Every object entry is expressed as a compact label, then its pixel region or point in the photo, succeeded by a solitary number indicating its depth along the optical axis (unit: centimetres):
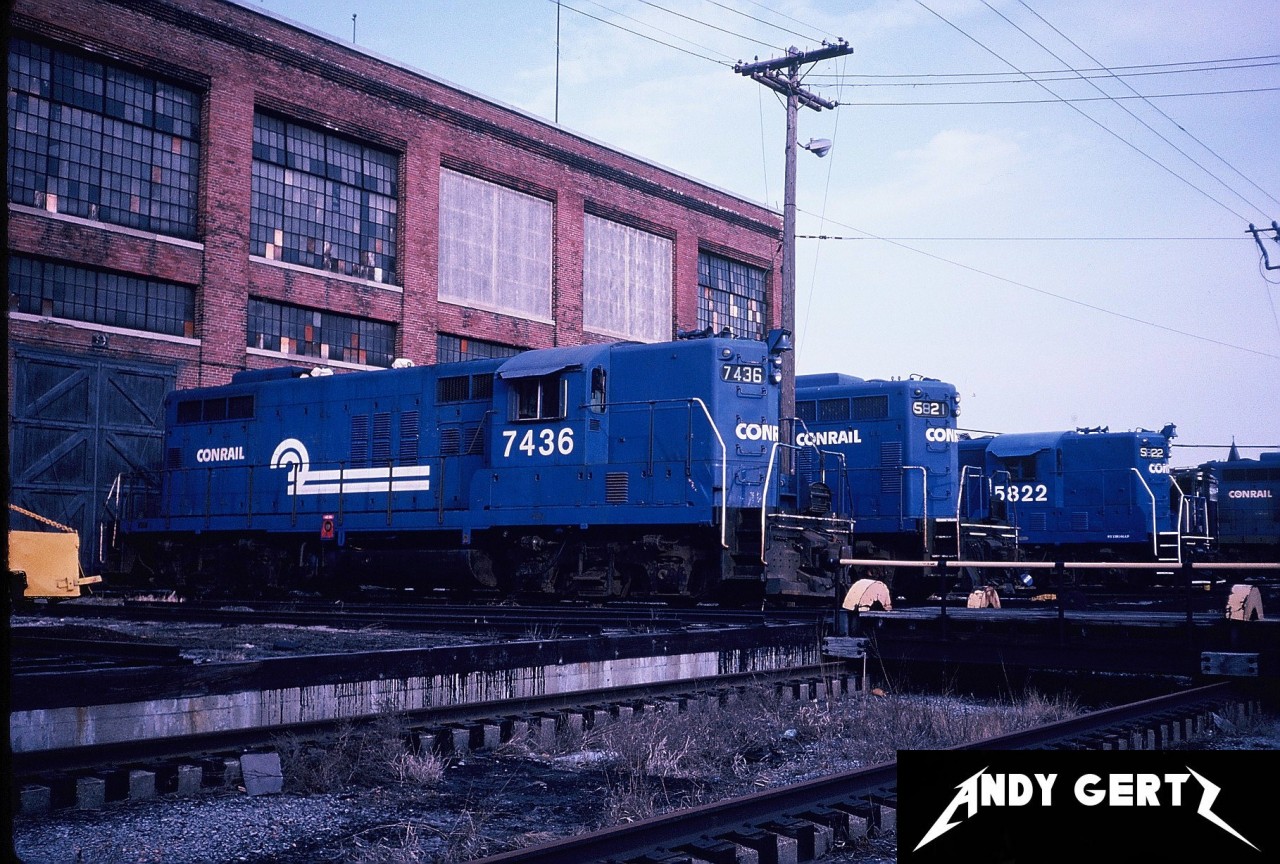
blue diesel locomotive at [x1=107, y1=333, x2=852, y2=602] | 1510
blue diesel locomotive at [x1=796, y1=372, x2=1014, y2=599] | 1853
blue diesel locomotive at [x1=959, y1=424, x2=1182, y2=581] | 2272
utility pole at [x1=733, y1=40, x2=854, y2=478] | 1794
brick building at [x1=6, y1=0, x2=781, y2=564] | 2191
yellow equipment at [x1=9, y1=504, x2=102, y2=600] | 1451
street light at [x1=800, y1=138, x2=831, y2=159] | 2133
